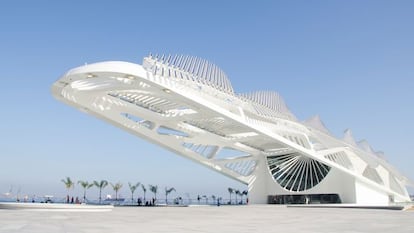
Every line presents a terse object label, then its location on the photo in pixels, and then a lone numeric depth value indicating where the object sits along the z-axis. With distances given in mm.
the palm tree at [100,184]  85300
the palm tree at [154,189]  98888
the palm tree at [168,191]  105650
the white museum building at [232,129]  25109
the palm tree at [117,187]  87281
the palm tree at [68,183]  75175
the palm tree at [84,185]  80981
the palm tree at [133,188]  99950
